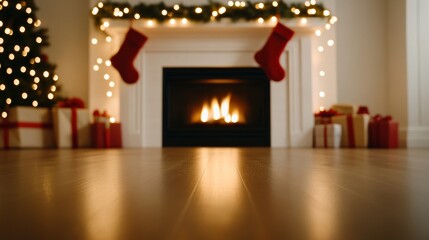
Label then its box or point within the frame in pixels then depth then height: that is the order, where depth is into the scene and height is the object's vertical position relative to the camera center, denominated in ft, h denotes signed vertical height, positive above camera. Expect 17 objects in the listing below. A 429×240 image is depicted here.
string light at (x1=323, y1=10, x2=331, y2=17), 13.39 +3.35
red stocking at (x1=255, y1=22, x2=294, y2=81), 13.12 +2.08
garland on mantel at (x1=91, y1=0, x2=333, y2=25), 13.12 +3.40
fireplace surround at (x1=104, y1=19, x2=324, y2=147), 13.74 +1.69
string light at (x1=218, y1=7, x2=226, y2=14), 13.17 +3.41
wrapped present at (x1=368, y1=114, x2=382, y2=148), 12.45 -0.45
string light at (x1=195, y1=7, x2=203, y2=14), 13.16 +3.44
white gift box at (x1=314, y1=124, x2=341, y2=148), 12.69 -0.52
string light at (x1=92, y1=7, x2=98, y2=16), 13.60 +3.57
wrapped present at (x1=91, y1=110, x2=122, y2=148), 12.92 -0.32
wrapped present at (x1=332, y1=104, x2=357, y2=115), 13.33 +0.30
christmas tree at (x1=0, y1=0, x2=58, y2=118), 12.80 +1.94
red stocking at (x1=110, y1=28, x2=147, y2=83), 13.23 +2.08
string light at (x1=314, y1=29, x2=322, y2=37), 14.23 +2.90
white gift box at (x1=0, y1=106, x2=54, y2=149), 12.50 -0.16
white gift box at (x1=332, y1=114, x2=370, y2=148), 12.43 -0.35
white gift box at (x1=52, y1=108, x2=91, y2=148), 12.93 -0.16
